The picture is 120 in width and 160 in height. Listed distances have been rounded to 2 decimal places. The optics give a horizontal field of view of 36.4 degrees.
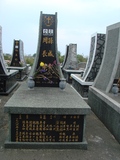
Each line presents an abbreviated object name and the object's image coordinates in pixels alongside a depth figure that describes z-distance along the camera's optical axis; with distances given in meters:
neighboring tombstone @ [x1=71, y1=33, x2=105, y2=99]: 8.07
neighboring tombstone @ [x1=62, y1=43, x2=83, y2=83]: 13.78
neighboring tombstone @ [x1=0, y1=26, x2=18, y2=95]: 7.94
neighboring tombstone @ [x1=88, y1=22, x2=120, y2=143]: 4.53
